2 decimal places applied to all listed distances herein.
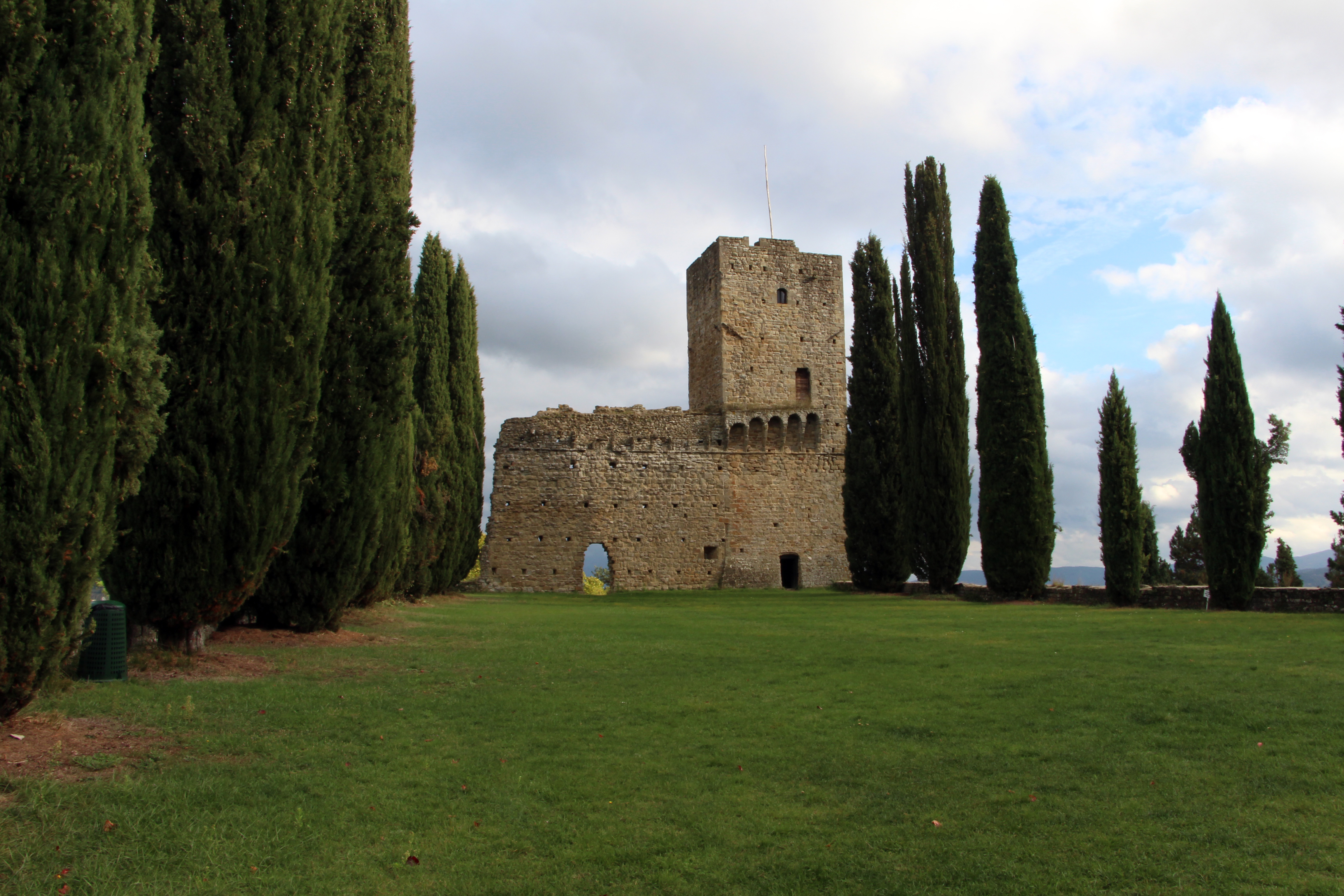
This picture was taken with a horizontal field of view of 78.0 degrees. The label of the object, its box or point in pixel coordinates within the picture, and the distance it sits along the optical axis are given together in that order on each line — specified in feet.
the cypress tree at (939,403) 73.36
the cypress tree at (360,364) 35.63
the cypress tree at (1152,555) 95.09
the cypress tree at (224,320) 27.02
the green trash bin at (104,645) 23.61
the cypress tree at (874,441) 80.33
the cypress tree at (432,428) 62.13
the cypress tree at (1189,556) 109.19
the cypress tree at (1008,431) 64.49
